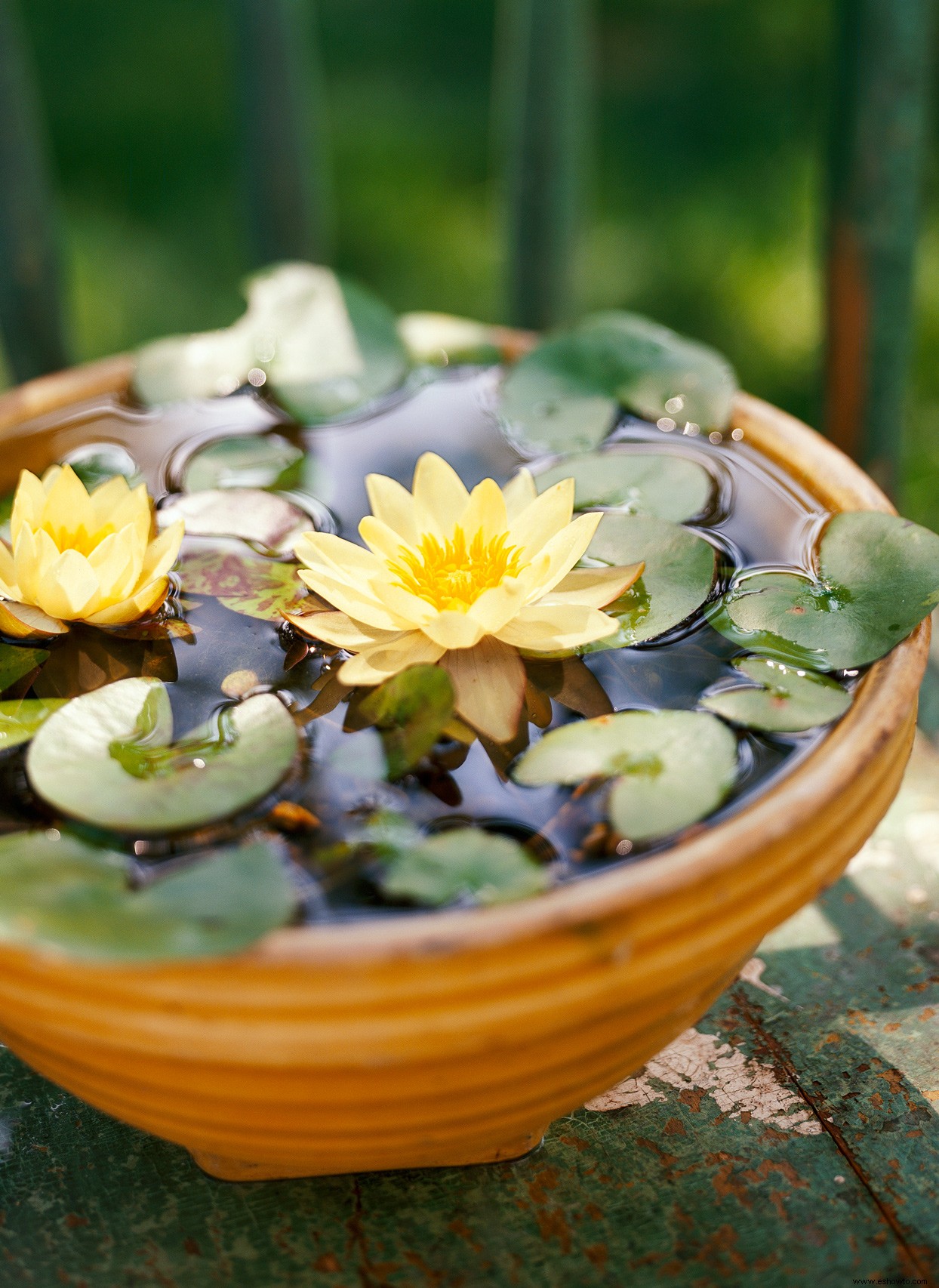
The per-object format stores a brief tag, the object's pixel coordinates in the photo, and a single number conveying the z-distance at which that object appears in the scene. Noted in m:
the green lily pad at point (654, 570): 0.73
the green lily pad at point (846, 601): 0.72
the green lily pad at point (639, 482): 0.78
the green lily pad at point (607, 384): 0.82
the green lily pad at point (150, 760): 0.68
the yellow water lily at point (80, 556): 0.72
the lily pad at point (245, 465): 0.80
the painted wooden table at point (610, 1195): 0.71
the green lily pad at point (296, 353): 0.84
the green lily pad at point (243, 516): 0.77
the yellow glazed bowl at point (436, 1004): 0.64
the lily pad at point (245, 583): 0.74
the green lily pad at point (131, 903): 0.64
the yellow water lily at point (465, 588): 0.71
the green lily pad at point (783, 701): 0.70
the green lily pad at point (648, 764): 0.68
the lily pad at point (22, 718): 0.70
